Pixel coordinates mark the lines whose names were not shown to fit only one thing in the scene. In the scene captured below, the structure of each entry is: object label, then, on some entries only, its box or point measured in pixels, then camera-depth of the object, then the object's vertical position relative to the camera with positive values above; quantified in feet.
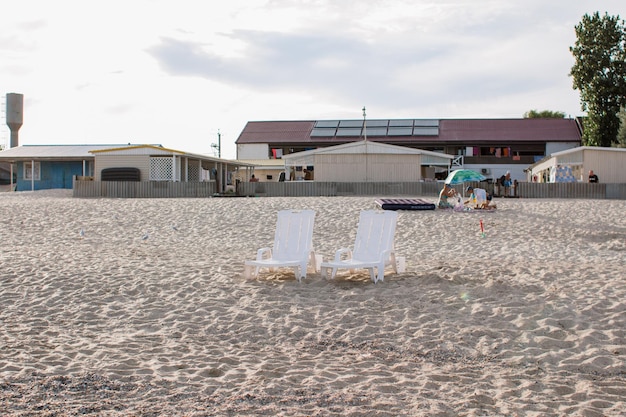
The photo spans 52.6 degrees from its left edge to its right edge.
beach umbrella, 66.13 +1.84
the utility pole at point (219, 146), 223.92 +17.05
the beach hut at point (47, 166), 123.16 +5.49
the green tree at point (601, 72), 140.36 +27.47
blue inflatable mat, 60.03 -1.11
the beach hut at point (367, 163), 103.86 +5.15
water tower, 203.00 +25.55
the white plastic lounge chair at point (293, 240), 28.63 -2.13
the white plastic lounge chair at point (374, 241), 28.40 -2.15
